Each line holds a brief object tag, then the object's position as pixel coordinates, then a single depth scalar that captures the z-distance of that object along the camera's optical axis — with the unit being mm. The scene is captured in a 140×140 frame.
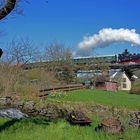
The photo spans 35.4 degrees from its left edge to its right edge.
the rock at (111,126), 7466
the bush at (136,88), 26889
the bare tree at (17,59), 18591
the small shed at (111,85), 40197
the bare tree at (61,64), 31882
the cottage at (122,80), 45943
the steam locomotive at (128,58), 49025
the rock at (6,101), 13835
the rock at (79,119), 8469
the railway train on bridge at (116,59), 41147
